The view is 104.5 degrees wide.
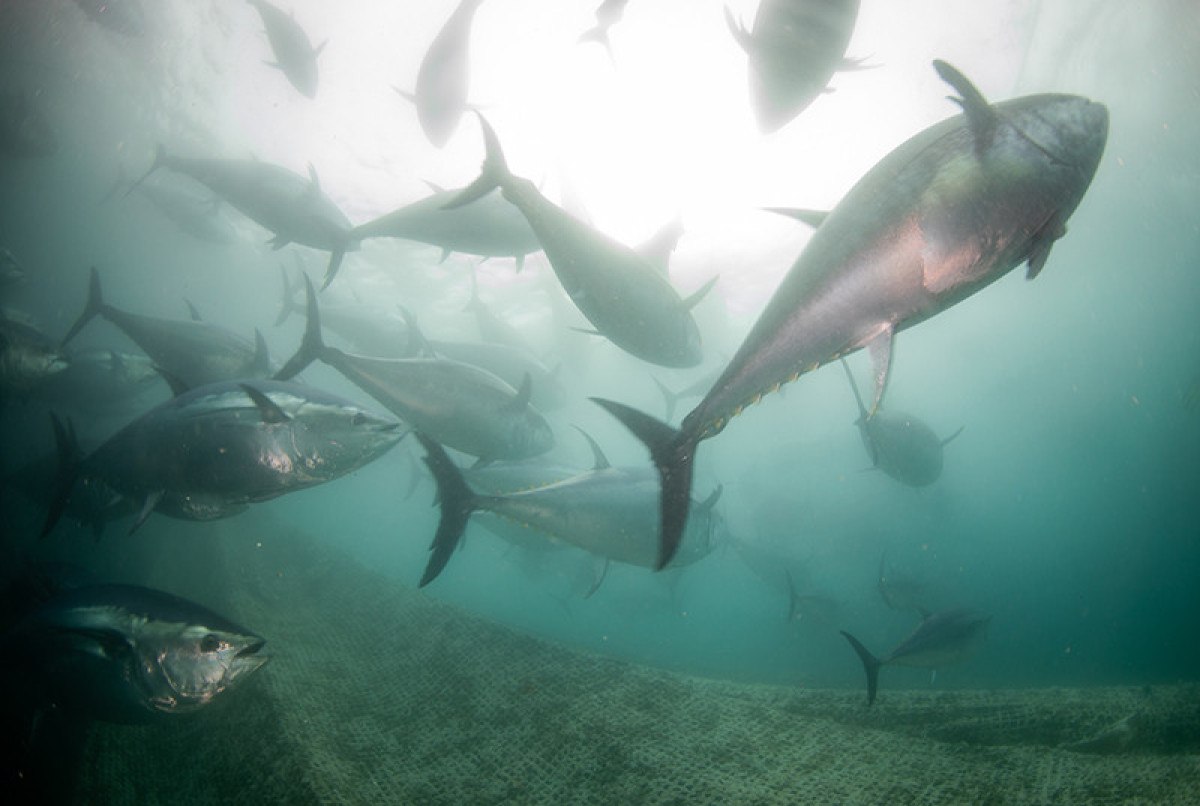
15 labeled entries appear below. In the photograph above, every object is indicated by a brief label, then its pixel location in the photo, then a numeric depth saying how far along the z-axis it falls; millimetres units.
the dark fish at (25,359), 5977
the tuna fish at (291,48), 4820
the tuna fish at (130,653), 2715
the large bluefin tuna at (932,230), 1190
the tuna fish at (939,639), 5973
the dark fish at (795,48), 2650
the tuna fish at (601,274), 2756
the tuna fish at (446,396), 4098
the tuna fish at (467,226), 3914
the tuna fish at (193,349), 4715
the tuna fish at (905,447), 7074
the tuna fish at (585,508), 3660
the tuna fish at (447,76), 4066
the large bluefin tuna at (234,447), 2803
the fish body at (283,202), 4633
